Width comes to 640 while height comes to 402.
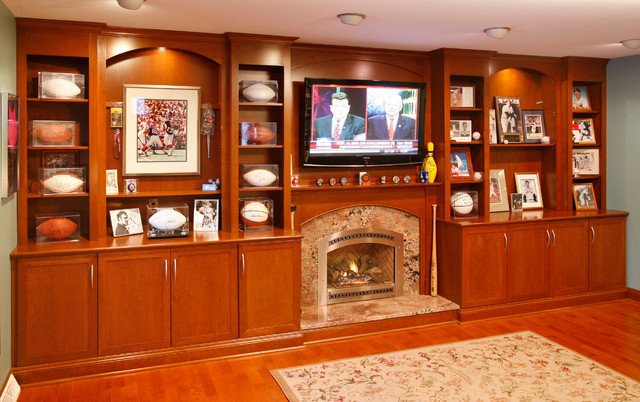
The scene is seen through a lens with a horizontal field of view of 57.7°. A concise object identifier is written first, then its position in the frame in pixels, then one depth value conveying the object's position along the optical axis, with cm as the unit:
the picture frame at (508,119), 567
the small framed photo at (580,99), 597
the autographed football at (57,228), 409
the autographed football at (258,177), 467
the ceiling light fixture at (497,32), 438
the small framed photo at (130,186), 448
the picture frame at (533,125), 583
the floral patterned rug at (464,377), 368
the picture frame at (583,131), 595
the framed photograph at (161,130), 449
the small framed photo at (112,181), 443
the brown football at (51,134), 405
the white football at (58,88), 405
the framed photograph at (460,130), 548
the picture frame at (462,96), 541
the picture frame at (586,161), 600
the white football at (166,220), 432
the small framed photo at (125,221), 439
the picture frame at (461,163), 553
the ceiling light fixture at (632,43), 486
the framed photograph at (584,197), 591
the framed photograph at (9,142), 331
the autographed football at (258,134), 468
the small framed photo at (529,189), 587
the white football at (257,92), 462
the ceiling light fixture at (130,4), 343
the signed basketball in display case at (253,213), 464
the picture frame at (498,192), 575
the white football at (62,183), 407
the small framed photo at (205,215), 464
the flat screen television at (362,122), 493
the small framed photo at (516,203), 579
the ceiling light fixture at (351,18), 388
